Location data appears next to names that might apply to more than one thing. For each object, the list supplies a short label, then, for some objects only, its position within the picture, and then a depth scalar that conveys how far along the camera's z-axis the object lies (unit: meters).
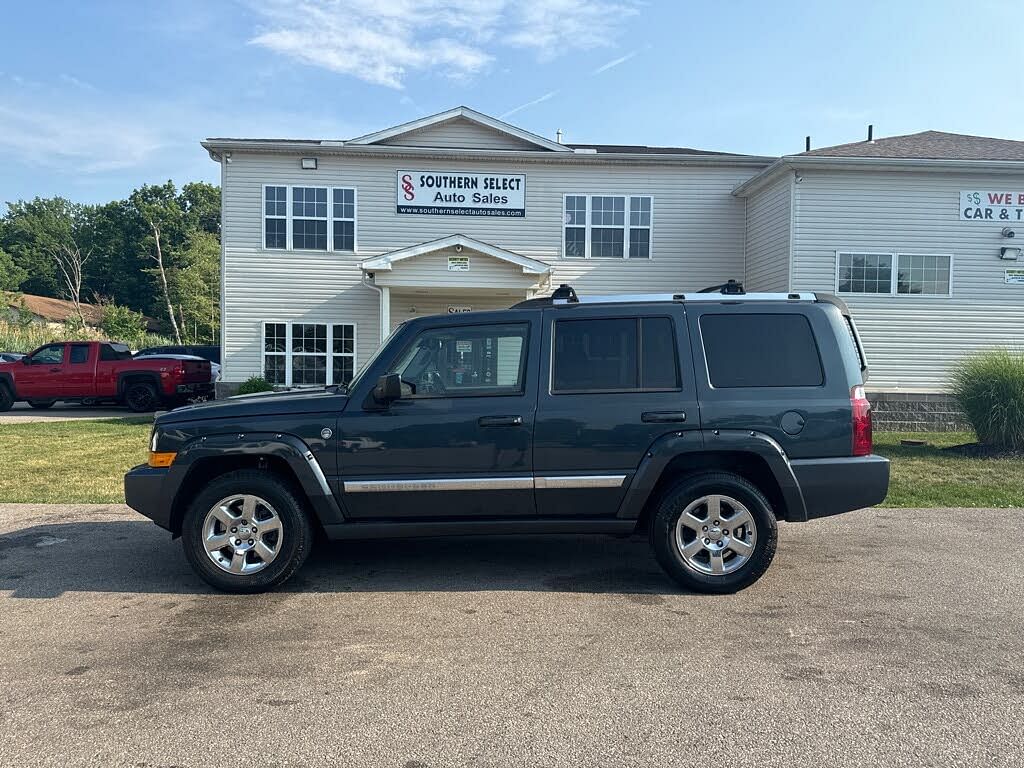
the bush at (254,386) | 15.74
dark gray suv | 4.92
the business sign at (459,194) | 18.14
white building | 17.41
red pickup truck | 17.66
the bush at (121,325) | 42.08
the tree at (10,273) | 62.78
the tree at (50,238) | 70.00
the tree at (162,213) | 71.94
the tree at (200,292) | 50.16
